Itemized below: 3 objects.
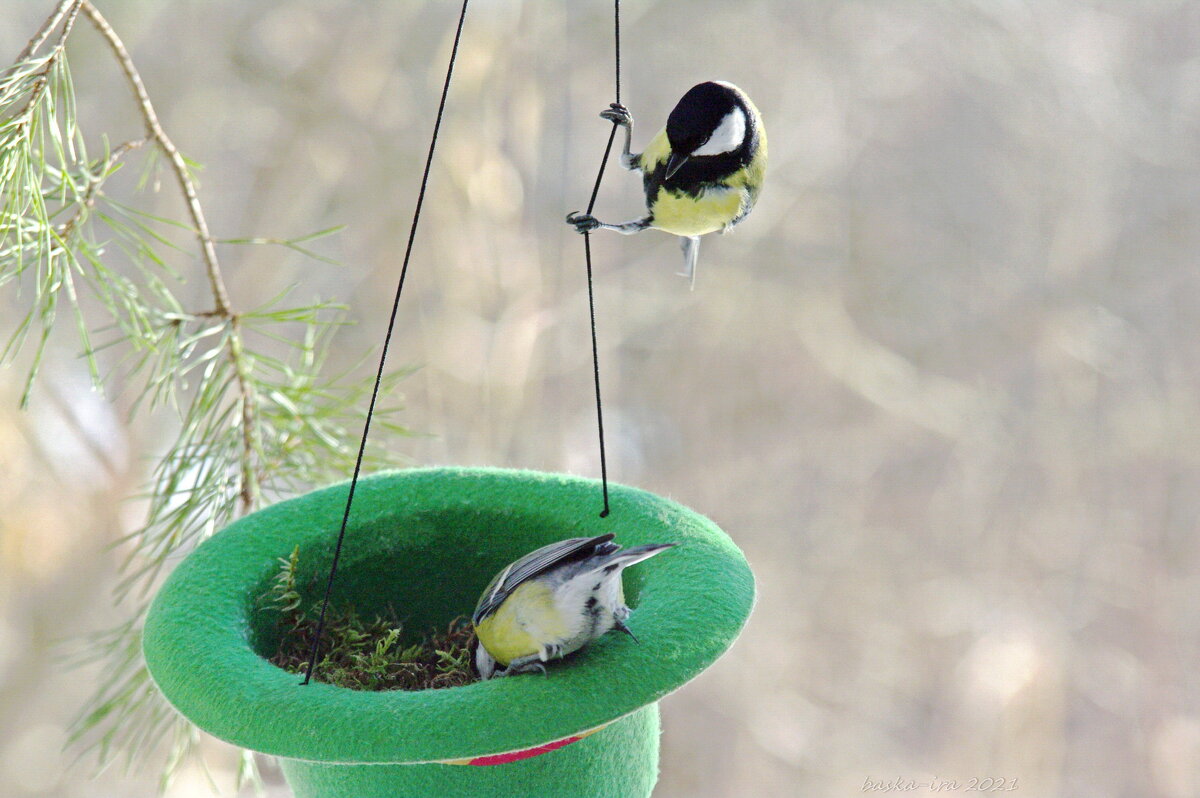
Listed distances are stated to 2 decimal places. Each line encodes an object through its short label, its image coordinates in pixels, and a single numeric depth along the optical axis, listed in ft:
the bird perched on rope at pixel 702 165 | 15.51
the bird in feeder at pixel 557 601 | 15.40
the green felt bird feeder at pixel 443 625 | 15.34
